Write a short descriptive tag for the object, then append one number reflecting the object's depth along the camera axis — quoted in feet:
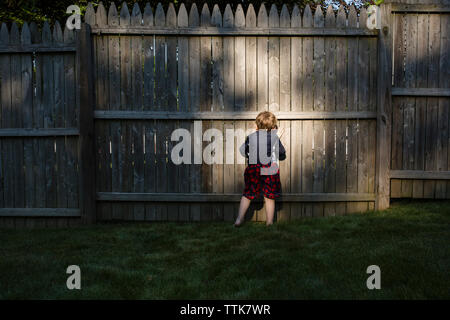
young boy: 15.10
